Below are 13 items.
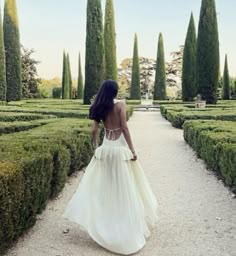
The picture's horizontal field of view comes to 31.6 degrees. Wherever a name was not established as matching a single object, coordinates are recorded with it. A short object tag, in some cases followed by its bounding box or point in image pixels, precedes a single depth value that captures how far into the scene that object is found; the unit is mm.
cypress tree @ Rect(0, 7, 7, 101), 22938
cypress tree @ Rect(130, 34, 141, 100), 40812
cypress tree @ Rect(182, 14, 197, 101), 30562
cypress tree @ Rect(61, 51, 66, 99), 42312
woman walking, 3650
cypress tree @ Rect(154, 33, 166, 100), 38281
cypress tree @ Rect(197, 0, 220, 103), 22938
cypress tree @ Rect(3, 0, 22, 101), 27234
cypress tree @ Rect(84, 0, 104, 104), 23156
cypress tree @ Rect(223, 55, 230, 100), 39406
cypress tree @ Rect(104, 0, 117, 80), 28047
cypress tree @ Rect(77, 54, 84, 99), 44750
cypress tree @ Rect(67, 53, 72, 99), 43812
